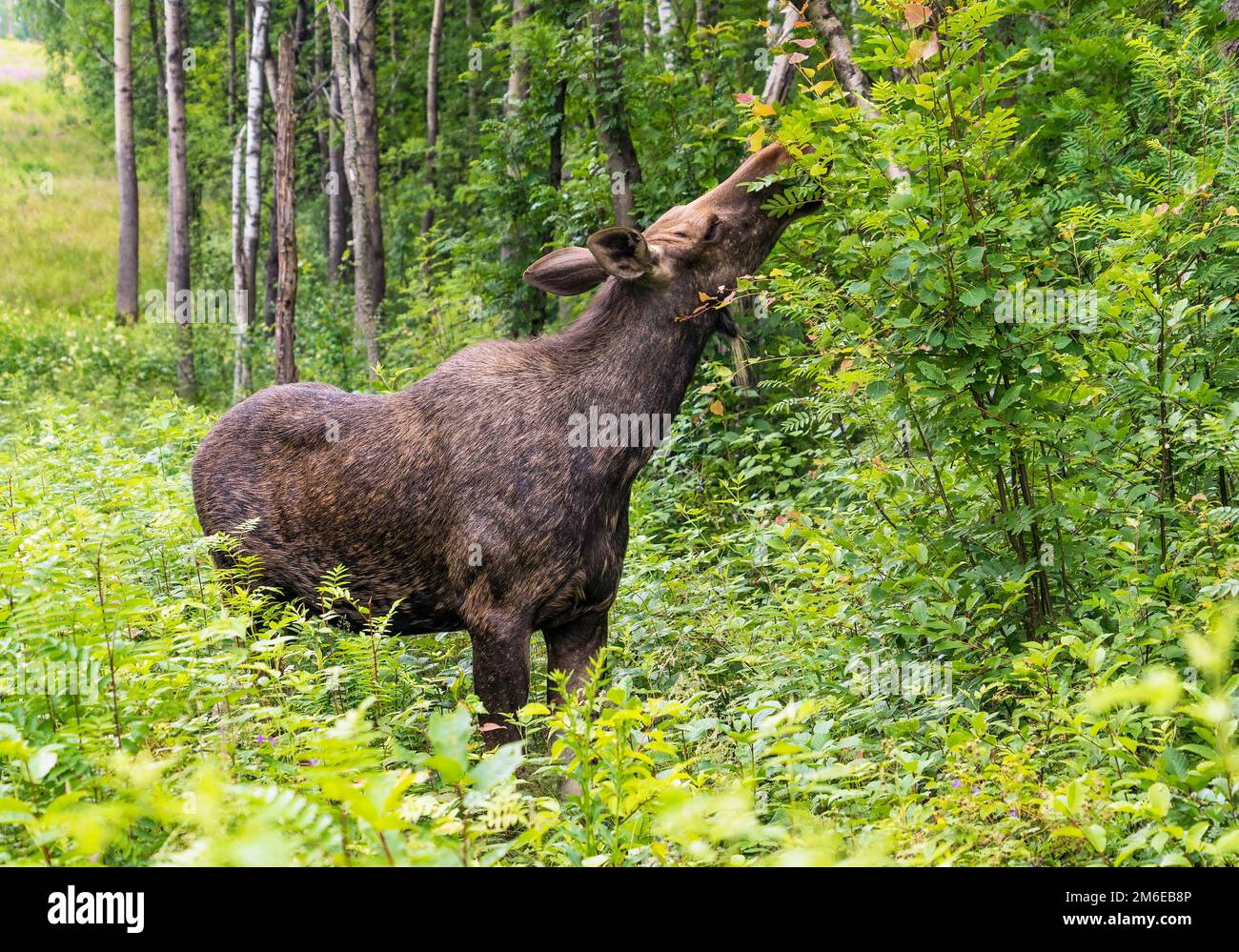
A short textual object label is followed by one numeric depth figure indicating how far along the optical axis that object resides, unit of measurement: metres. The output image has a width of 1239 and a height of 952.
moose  4.75
